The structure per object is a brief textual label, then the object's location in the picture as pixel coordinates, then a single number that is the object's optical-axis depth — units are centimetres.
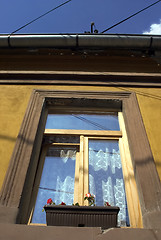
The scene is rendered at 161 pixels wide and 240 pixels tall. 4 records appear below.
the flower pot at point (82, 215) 200
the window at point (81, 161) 248
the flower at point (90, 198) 230
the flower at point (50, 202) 226
